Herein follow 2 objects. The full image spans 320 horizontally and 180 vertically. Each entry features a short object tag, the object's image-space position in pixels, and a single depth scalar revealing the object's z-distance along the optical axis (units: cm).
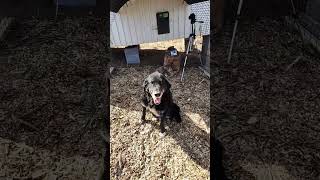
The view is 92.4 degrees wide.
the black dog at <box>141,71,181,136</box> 232
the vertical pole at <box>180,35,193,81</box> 253
